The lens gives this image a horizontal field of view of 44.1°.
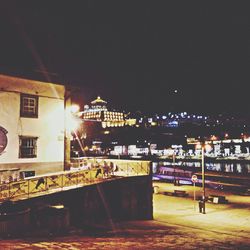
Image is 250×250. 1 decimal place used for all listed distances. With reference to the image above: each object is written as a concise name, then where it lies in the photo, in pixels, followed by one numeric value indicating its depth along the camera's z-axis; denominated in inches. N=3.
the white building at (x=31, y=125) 820.0
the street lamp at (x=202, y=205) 1084.5
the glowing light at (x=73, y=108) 962.7
